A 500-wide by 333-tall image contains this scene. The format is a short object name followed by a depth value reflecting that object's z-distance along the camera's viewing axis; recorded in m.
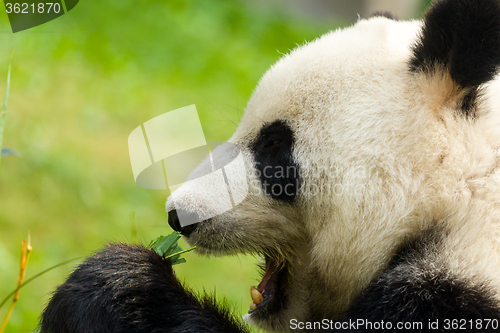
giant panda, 3.84
